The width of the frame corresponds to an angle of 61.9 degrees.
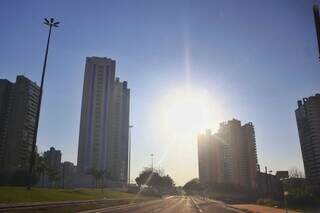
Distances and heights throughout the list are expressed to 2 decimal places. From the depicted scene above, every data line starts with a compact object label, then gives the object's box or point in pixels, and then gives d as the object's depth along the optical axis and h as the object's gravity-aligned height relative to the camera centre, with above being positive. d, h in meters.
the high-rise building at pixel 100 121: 133.35 +29.10
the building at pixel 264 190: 73.81 -3.79
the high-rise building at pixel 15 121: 105.46 +22.85
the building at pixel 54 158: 151.28 +11.68
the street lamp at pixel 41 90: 32.32 +11.35
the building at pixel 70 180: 123.26 -0.45
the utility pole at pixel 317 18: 8.75 +5.19
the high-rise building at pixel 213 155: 133.65 +12.01
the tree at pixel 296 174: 96.07 +1.82
